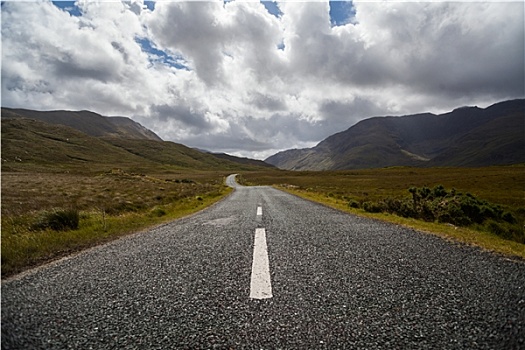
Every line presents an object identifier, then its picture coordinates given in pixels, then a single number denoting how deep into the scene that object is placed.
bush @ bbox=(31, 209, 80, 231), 9.51
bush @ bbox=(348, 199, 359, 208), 17.94
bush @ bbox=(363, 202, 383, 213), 15.27
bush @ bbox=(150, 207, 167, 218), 15.13
